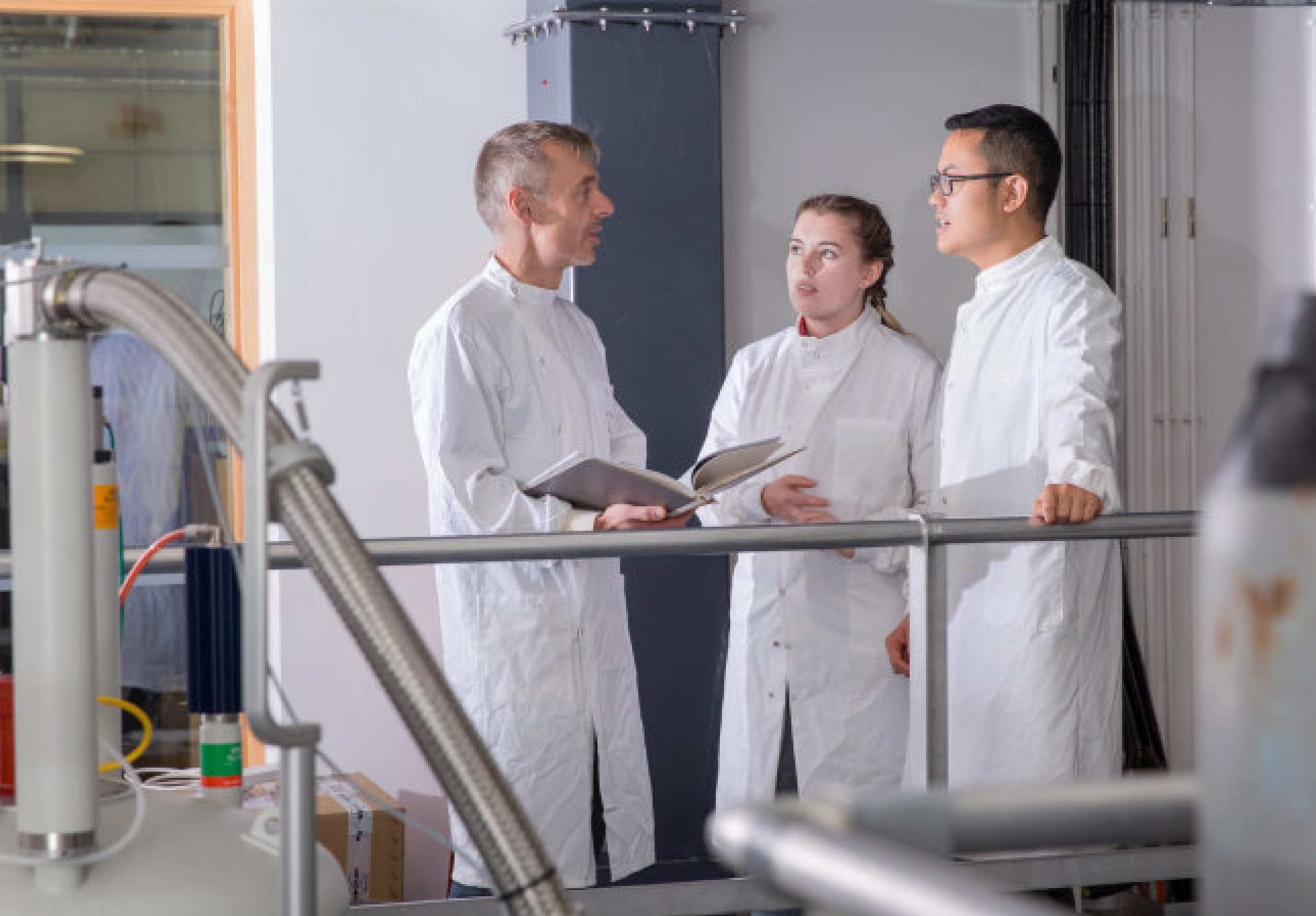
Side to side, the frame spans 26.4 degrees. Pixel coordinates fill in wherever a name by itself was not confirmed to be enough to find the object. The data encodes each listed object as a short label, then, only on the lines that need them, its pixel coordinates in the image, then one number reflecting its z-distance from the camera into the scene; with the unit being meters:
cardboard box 4.23
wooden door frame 4.55
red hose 3.05
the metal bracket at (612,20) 4.43
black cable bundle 4.74
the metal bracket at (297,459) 1.97
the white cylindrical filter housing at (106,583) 2.66
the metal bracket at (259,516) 1.96
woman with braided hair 4.12
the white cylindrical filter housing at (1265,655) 0.88
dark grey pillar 4.49
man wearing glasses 3.86
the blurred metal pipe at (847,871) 0.88
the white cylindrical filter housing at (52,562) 2.30
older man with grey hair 3.96
